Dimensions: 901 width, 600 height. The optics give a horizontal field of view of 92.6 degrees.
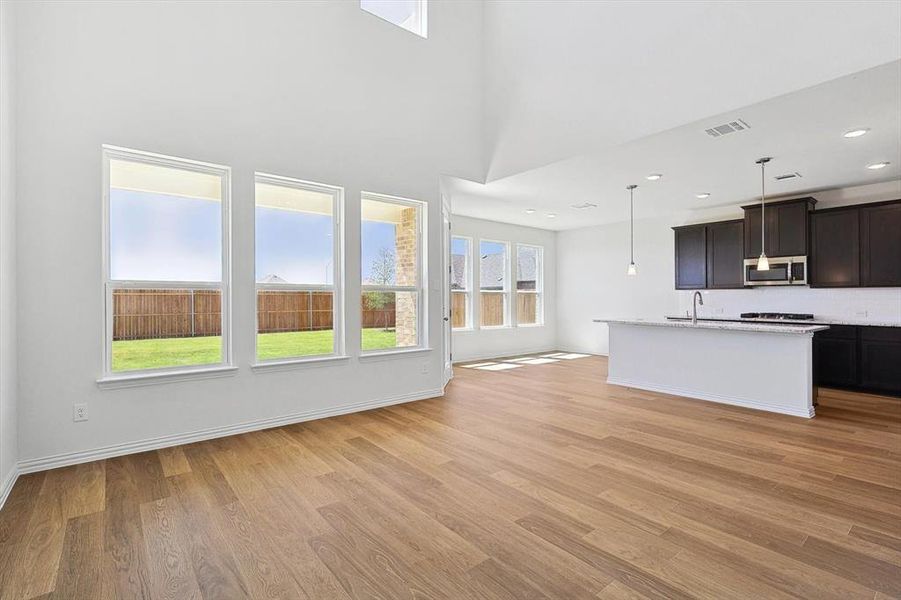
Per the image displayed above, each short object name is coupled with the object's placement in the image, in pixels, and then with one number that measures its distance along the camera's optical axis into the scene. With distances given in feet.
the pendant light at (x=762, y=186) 15.66
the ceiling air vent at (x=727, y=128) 12.53
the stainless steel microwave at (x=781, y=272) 19.81
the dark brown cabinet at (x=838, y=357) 18.25
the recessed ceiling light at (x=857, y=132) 13.03
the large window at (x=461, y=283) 26.34
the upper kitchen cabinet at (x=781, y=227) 19.74
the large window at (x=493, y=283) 27.68
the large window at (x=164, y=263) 11.28
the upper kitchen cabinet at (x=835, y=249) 18.66
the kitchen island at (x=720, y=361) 14.53
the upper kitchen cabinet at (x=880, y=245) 17.69
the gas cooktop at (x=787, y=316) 20.35
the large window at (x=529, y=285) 29.89
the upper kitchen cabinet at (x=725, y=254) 22.02
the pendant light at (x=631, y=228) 20.20
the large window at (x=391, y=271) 16.10
